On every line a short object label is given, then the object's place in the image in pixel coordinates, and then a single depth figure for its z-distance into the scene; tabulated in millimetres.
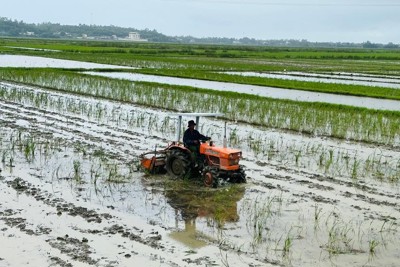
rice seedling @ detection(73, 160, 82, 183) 9484
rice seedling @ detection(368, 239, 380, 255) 6586
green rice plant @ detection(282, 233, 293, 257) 6431
